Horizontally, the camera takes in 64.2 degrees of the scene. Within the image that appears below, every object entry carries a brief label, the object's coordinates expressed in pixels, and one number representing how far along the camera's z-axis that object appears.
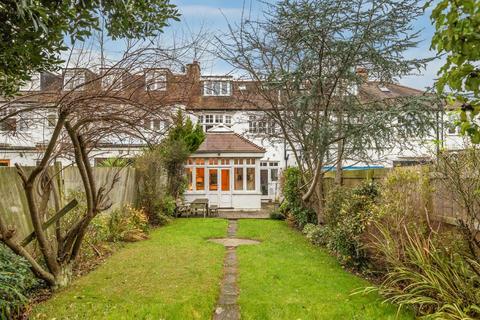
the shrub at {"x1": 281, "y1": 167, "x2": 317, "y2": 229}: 13.00
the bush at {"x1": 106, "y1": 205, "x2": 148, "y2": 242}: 10.21
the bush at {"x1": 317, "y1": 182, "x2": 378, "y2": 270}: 7.12
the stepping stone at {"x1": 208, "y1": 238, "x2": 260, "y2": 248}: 10.28
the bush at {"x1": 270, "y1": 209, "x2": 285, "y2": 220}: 16.43
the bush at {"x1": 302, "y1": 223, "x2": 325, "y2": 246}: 10.11
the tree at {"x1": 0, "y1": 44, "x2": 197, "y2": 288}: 4.71
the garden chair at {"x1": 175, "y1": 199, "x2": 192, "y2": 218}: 17.30
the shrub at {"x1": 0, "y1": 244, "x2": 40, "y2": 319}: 4.47
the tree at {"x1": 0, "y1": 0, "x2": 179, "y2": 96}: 3.40
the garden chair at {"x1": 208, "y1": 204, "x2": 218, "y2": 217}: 17.77
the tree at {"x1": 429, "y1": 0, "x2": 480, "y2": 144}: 2.02
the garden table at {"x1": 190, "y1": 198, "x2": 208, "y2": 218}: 17.33
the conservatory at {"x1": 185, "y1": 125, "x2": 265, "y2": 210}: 20.11
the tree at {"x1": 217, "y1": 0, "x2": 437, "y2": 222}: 8.92
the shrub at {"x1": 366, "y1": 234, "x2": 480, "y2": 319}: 4.41
